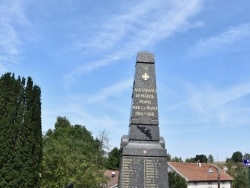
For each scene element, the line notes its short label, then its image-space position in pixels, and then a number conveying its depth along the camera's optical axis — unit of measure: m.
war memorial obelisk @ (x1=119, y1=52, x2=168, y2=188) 12.16
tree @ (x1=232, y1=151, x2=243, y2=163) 144.23
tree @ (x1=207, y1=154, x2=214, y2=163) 106.44
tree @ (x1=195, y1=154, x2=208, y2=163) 106.71
